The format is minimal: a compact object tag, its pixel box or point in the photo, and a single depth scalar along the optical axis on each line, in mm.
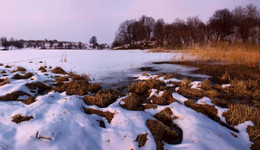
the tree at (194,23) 25484
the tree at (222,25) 22484
